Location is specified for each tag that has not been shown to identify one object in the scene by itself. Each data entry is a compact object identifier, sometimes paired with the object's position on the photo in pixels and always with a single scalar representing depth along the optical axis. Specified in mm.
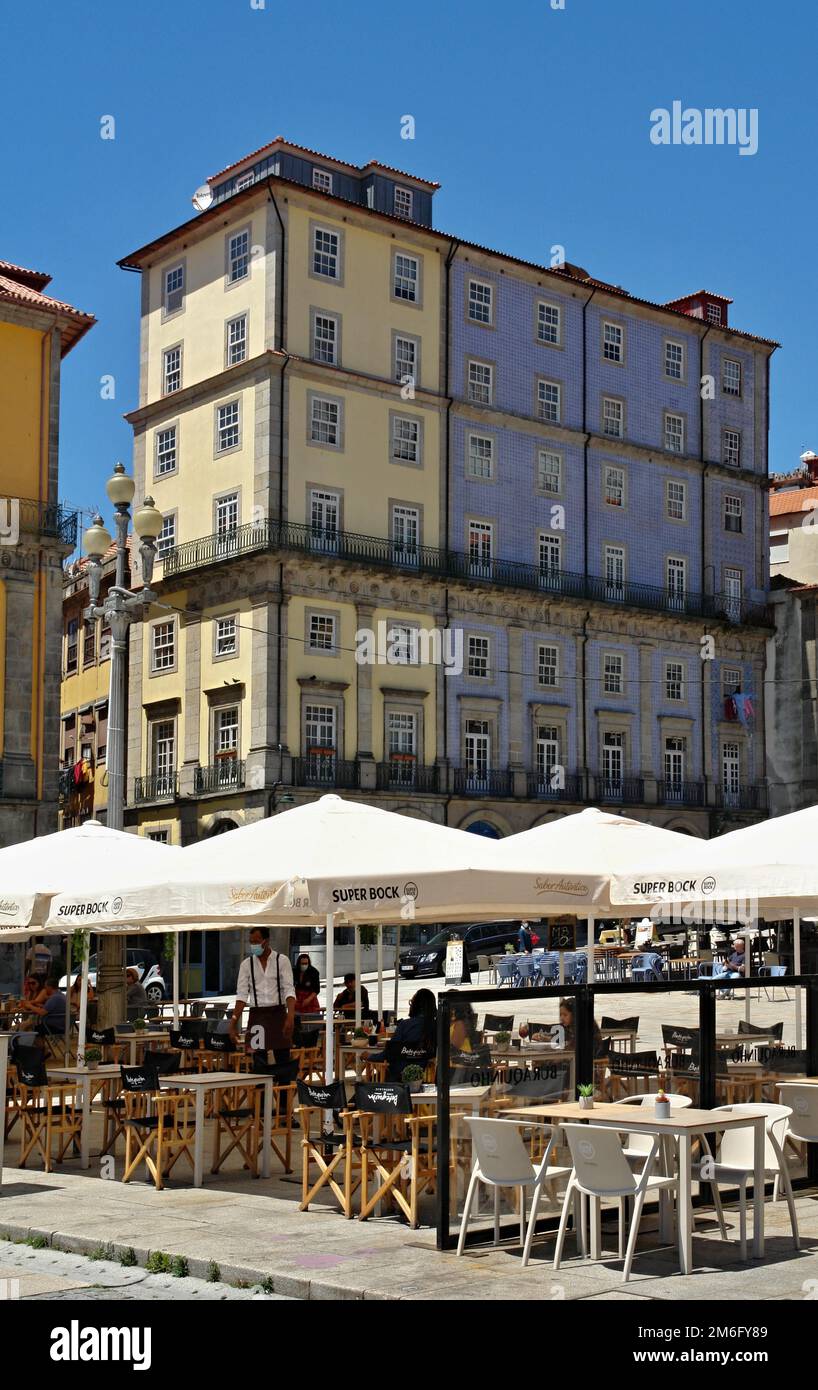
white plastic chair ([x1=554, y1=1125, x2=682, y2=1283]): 9570
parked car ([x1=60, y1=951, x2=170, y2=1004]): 38869
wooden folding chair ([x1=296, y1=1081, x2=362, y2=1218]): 11508
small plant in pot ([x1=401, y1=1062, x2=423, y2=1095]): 12062
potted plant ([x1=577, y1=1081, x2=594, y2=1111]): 10500
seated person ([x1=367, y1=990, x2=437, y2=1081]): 13344
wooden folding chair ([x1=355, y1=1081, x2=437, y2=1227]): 10961
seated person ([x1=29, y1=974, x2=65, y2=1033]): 21062
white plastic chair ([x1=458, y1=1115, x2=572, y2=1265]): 10156
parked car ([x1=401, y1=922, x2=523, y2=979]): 43125
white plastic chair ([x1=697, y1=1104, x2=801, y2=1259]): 10320
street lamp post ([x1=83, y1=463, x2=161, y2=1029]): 22328
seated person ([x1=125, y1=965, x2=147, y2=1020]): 24125
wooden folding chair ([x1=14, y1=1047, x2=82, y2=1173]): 14352
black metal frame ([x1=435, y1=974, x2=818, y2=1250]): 10297
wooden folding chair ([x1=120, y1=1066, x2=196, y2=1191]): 13062
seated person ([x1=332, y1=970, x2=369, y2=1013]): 23359
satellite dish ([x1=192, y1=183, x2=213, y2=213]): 53231
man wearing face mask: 15562
